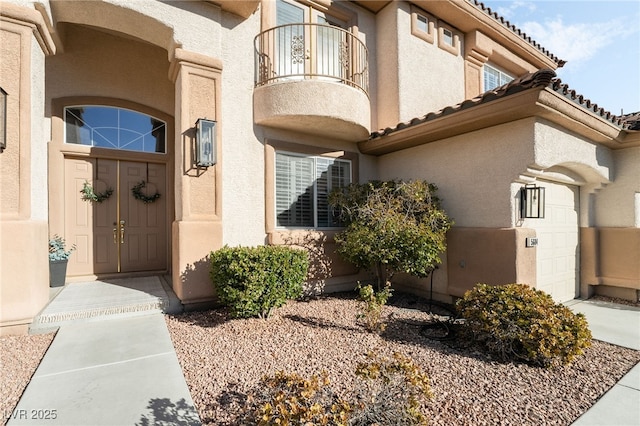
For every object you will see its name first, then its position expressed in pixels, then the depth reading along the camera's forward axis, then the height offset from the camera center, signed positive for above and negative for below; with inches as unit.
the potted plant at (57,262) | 249.4 -36.5
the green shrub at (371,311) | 193.6 -60.9
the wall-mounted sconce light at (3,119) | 175.9 +56.6
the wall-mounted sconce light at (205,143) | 224.7 +53.6
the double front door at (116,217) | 278.7 -0.3
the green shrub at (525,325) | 150.0 -57.8
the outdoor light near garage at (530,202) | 232.8 +8.3
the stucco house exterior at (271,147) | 203.5 +58.3
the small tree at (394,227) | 241.1 -10.8
